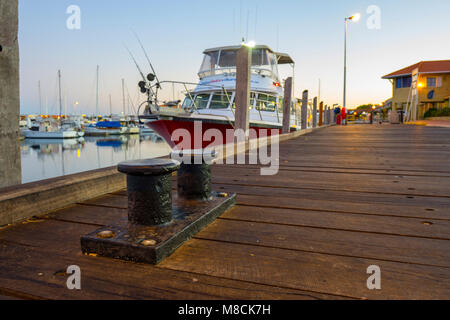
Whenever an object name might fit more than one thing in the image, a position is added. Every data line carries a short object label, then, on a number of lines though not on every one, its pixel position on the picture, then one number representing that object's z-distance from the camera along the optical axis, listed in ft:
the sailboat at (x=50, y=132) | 134.51
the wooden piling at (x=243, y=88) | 17.49
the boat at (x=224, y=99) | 27.86
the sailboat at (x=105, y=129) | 167.53
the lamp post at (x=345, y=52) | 75.95
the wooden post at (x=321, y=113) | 78.66
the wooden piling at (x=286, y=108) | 29.30
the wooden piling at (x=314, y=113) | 54.26
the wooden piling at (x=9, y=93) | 4.83
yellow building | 93.97
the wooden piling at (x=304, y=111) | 40.16
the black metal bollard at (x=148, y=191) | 3.49
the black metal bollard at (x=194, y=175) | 4.73
